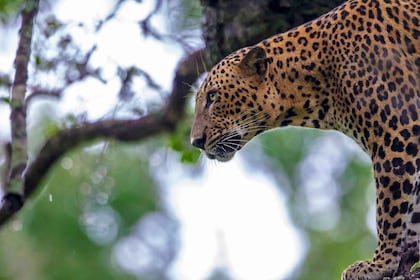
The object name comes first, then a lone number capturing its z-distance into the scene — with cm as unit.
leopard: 1394
